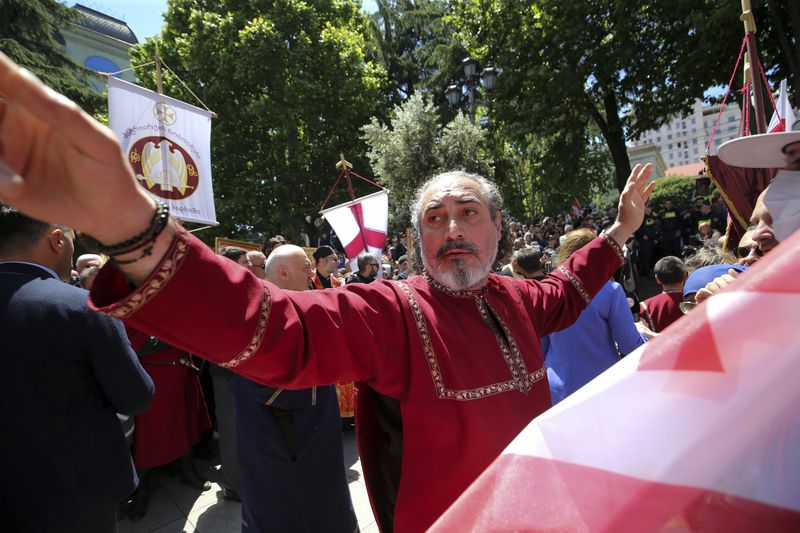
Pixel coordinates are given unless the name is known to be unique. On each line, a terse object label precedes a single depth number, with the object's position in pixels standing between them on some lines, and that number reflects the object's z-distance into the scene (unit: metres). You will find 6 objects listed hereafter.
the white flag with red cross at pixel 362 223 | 7.31
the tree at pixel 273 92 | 16.75
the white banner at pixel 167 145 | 4.41
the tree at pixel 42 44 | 13.49
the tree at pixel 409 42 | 21.81
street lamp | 10.32
